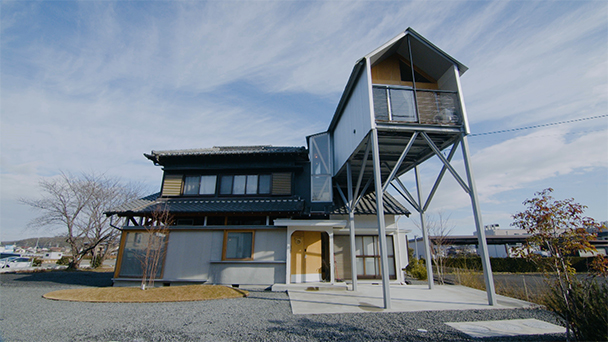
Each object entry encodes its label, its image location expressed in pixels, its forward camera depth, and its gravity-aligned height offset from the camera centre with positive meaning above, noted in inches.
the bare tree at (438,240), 629.0 +27.5
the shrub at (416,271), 550.1 -42.0
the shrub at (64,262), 855.7 -40.8
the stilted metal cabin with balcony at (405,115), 315.6 +165.1
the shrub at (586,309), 141.4 -31.6
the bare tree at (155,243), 399.8 +9.3
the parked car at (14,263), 811.6 -45.9
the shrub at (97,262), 808.8 -37.8
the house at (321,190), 332.2 +100.9
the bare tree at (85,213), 777.6 +95.9
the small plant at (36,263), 846.3 -43.8
